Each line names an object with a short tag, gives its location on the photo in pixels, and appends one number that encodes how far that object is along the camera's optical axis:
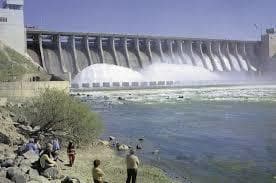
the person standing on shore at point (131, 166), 12.38
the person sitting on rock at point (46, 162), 13.40
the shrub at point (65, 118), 21.33
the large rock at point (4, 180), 10.66
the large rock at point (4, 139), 18.34
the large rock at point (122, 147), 22.36
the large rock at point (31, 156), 14.33
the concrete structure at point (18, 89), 35.28
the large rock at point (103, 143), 22.80
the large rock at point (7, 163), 12.90
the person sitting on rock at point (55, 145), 17.60
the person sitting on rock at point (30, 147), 15.68
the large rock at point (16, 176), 11.10
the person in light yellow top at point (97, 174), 10.87
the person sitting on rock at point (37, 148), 15.87
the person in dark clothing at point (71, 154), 16.67
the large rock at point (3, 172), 11.33
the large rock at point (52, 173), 13.02
